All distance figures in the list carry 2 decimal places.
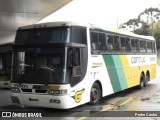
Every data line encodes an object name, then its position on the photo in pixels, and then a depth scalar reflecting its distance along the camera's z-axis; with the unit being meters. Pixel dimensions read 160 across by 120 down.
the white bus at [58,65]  10.24
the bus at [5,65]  19.08
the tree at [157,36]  84.75
